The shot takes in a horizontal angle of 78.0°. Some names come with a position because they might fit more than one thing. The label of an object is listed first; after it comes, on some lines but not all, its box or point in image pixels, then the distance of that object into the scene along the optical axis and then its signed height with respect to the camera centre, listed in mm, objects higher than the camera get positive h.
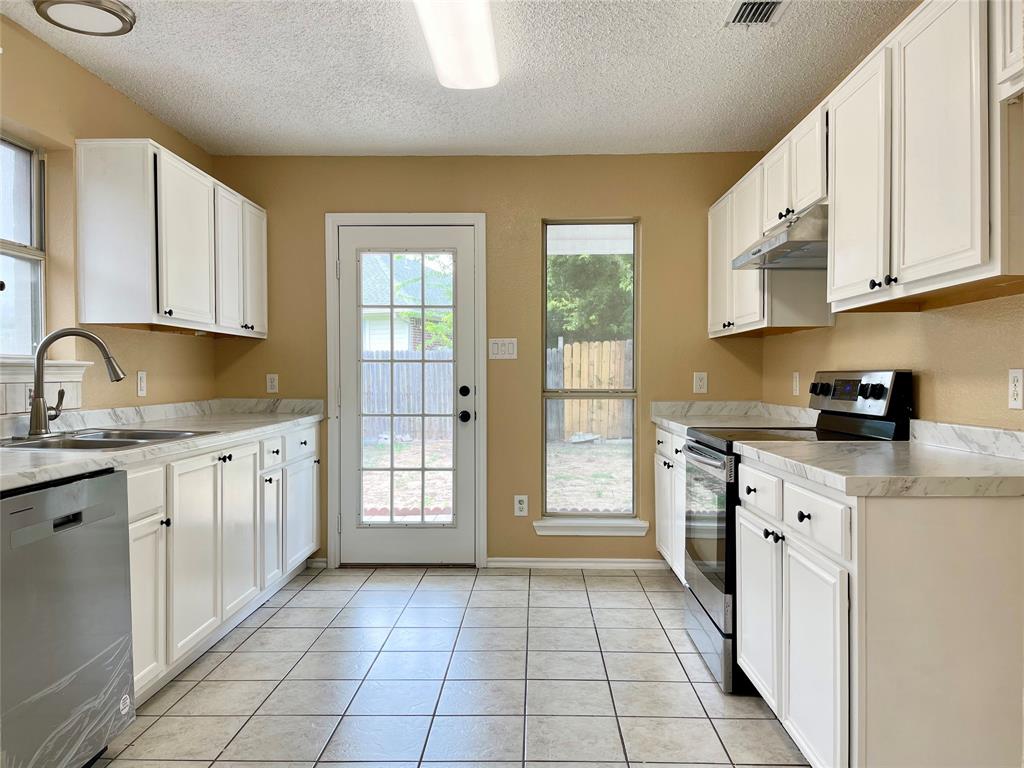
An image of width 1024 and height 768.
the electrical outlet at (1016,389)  1787 -29
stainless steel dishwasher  1534 -645
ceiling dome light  2211 +1328
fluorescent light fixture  2143 +1262
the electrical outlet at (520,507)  3852 -771
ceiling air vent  2236 +1332
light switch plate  3828 +191
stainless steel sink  2207 -218
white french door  3836 -43
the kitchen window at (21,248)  2459 +532
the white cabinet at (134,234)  2674 +640
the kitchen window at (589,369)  3922 +71
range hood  2277 +510
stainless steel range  2324 -378
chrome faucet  2258 -3
